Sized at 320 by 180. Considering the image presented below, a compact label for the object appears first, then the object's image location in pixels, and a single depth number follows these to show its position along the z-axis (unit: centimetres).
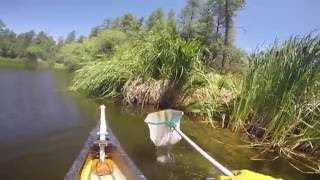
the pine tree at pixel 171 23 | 1855
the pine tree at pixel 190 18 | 1592
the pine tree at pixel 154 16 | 2438
